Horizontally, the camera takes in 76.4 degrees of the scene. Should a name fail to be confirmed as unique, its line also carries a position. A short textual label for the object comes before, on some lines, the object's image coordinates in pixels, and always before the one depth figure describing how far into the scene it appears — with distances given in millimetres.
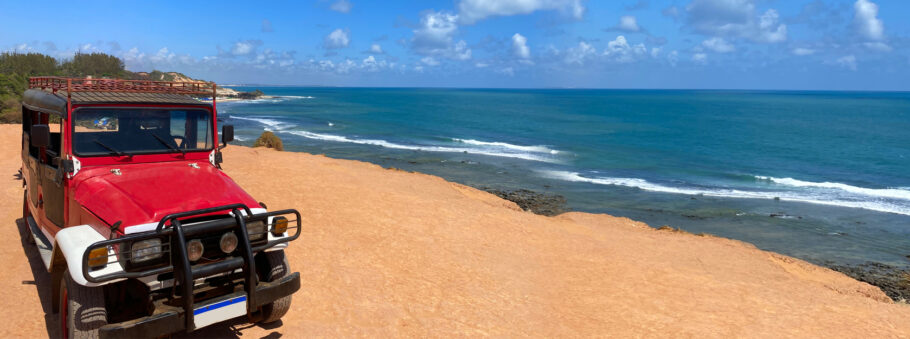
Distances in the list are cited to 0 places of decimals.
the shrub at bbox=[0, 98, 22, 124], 26938
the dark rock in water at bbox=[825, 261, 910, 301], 13766
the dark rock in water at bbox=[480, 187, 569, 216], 20984
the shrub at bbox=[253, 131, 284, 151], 28766
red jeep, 5070
